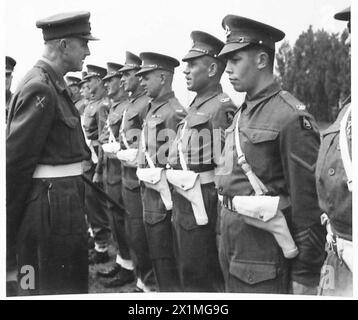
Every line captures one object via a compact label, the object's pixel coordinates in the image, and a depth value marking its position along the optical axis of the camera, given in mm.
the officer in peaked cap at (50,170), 4051
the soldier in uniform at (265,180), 3654
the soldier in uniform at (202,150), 4402
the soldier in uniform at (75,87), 4883
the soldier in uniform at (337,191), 3355
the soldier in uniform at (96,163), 4955
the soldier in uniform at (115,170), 5004
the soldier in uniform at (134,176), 5027
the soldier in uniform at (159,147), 4723
